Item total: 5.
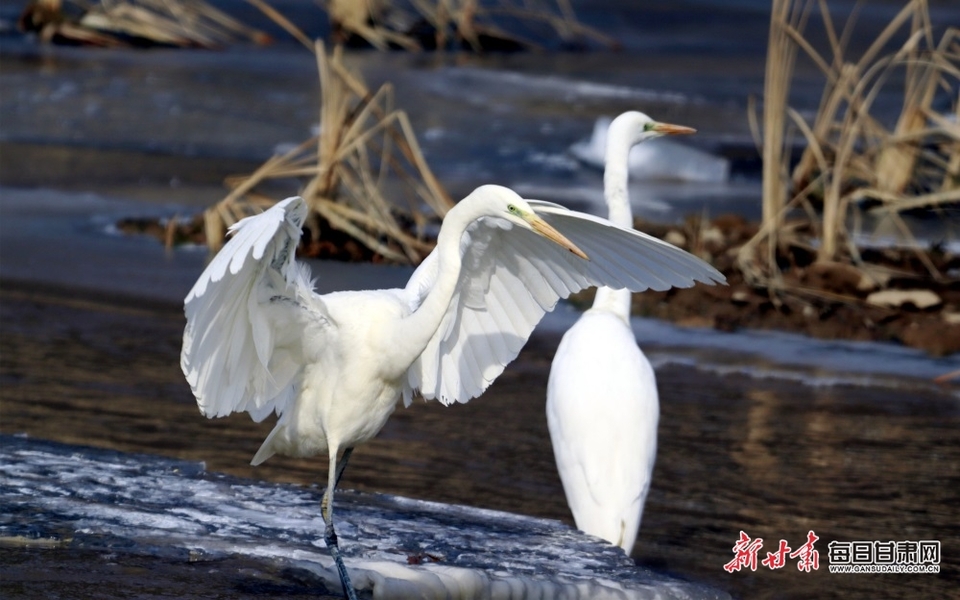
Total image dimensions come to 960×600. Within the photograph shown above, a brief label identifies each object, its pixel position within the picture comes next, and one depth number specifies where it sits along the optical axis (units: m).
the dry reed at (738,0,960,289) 18.30
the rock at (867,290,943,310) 18.11
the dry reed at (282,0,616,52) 41.78
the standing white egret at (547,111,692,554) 10.88
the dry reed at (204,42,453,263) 19.06
